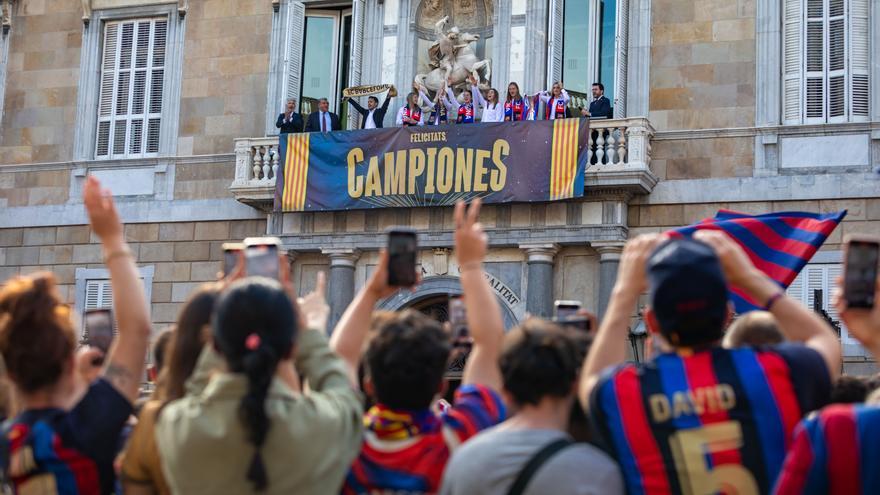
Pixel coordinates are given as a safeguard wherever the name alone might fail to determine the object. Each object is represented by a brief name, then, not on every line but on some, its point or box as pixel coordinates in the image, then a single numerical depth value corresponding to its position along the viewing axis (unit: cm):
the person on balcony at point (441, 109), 2039
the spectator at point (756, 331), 544
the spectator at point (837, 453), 374
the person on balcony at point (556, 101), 1967
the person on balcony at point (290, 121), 2106
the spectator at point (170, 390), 479
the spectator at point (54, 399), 488
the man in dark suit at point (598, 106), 1956
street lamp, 1653
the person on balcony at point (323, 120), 2117
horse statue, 2089
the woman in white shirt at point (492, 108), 2005
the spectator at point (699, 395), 444
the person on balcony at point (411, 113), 2050
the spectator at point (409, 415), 480
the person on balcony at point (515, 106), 1984
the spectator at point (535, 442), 437
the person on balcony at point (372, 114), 2073
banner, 1942
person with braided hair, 427
